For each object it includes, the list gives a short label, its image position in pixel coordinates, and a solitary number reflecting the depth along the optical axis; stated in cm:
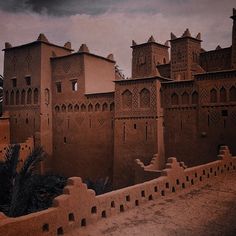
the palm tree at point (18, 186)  1141
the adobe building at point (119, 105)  1845
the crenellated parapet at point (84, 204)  746
